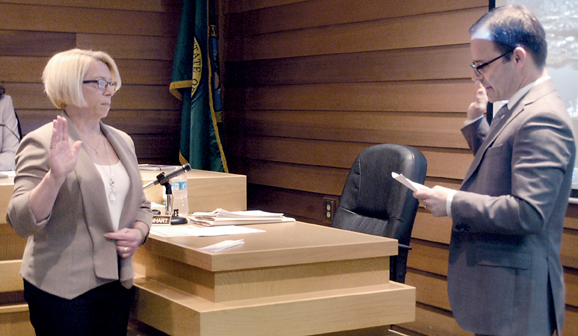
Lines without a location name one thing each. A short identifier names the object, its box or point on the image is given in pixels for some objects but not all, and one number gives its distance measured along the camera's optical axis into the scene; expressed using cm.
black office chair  266
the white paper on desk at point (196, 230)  218
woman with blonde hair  175
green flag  441
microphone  250
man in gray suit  163
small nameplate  246
